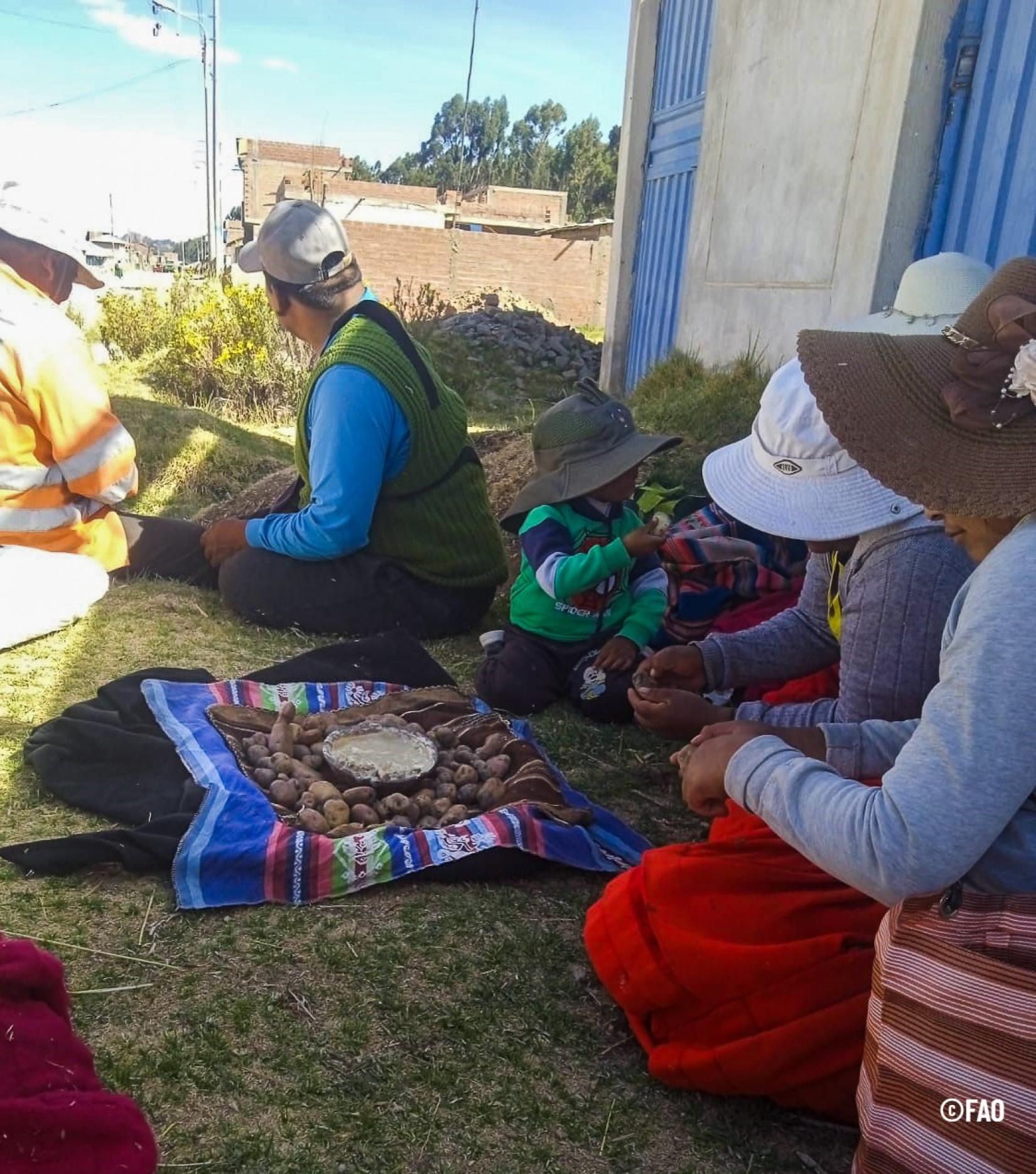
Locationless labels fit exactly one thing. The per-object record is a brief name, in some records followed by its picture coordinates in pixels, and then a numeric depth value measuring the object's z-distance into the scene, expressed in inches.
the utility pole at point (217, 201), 1166.3
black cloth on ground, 92.3
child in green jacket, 134.0
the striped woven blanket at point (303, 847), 90.5
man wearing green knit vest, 150.9
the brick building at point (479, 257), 877.2
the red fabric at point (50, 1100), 44.1
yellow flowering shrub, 375.9
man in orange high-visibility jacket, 147.3
